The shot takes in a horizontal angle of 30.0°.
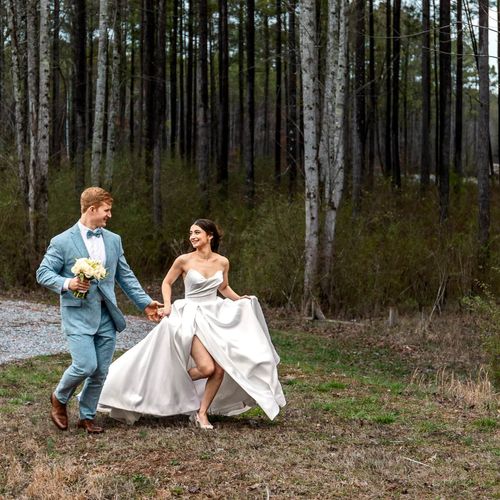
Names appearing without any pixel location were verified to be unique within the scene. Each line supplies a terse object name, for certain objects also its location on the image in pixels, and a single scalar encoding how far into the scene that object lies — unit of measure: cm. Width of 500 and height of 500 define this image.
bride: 795
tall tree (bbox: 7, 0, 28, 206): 2230
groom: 750
